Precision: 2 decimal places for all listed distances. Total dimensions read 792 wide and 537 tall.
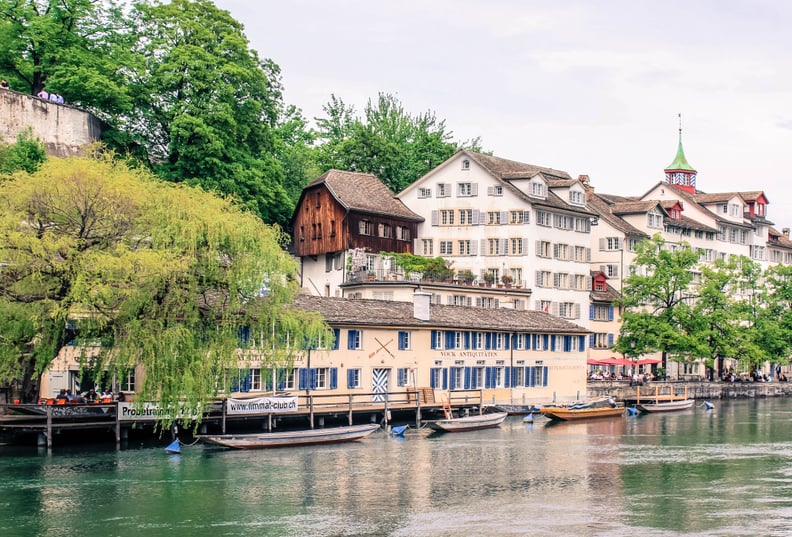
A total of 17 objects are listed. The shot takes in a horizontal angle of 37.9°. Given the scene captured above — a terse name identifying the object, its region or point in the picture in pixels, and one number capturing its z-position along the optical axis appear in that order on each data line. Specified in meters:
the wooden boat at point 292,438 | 49.34
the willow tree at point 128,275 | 44.69
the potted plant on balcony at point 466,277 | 83.83
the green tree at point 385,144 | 99.19
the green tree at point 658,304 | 90.44
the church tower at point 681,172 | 128.50
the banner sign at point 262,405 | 53.50
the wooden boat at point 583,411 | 68.06
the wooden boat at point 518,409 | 69.00
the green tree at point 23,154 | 59.94
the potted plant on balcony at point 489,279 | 85.56
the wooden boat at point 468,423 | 59.91
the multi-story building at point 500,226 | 88.06
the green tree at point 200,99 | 73.25
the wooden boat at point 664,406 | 79.38
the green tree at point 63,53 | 70.69
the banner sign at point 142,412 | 48.08
